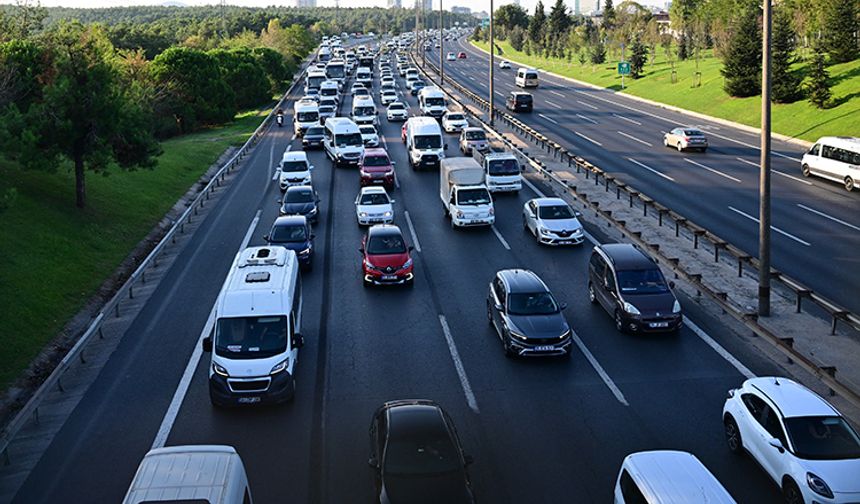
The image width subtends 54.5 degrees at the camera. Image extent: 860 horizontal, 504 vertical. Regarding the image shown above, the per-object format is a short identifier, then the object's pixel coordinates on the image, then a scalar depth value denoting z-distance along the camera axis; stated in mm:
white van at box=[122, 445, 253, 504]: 11172
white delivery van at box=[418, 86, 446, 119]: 69000
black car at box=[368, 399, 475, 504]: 12531
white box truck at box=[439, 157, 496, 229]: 33156
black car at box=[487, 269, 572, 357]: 19812
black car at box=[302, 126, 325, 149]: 55062
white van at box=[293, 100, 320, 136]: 60812
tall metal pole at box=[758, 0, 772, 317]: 21594
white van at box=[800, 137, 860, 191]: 38000
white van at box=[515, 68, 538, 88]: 92875
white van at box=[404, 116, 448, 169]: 46594
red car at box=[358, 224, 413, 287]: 25862
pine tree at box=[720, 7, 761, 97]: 65250
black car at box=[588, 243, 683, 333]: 21328
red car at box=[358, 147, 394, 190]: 41781
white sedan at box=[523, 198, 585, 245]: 30312
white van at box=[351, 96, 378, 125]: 62531
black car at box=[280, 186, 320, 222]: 34062
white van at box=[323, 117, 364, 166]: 48625
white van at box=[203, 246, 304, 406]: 17438
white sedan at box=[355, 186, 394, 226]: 33875
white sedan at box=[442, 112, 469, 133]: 60750
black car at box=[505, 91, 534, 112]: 72062
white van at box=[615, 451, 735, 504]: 11383
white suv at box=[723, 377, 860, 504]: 12680
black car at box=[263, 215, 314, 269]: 27625
